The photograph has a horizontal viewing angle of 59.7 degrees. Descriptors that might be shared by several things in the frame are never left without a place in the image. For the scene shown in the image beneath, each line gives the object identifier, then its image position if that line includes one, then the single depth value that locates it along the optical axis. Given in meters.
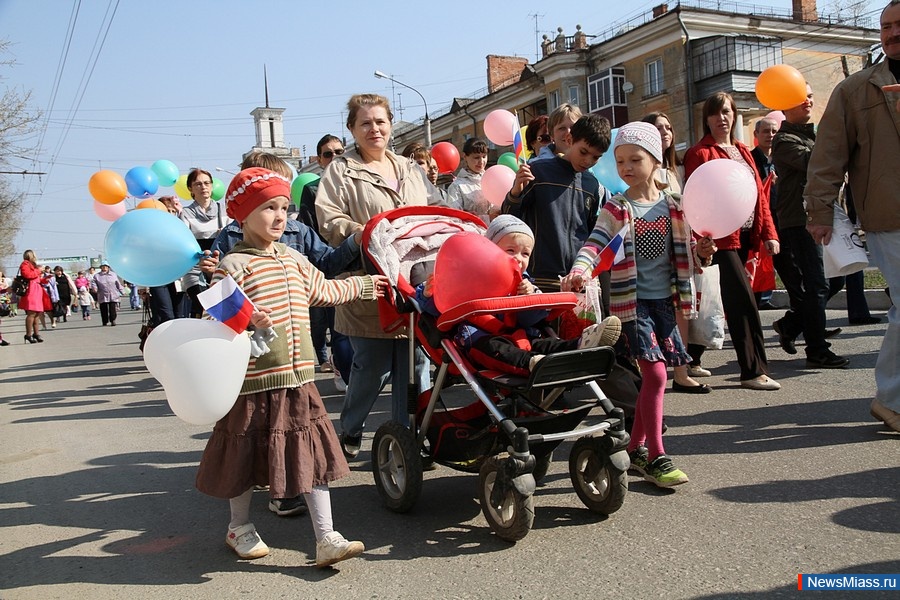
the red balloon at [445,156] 10.54
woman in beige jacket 4.52
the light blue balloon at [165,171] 9.92
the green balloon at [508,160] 8.28
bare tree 22.12
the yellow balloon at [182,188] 10.56
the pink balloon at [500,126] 6.82
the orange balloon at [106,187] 8.50
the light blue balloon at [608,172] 6.34
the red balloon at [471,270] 3.49
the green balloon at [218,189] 9.75
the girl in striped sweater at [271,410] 3.28
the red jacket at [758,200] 5.80
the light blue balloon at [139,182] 8.76
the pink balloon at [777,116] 7.91
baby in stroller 3.30
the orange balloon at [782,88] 6.14
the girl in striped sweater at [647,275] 3.93
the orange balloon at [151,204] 6.95
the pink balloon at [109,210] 9.19
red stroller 3.22
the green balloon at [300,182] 8.14
